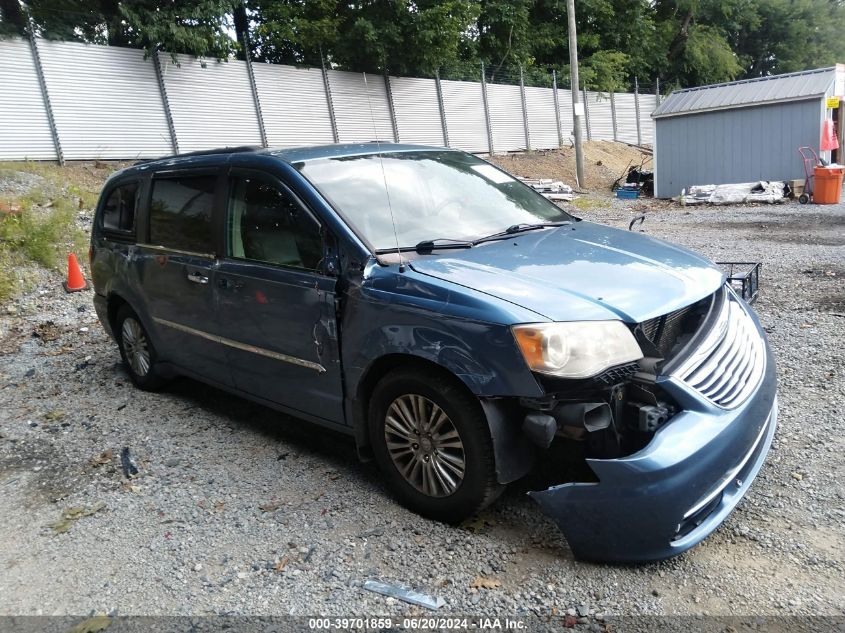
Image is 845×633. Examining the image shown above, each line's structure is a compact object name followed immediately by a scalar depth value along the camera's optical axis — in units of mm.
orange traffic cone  8797
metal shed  17141
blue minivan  2695
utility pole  20031
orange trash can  15234
